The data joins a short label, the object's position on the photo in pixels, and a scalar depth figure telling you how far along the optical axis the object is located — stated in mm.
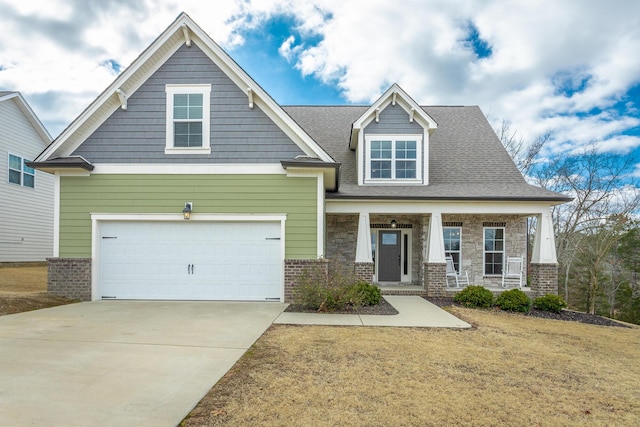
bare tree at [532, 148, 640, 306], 18875
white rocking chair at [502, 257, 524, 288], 13094
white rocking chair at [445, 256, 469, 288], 12875
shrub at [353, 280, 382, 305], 9414
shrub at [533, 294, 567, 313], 10141
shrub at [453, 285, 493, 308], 10141
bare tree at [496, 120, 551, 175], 22750
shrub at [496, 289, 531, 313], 9867
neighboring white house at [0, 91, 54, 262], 16562
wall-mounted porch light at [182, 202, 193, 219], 9758
